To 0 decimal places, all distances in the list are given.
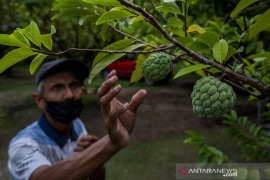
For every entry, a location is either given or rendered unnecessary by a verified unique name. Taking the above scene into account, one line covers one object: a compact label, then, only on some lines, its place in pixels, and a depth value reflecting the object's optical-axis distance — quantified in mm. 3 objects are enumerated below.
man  1106
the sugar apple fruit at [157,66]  603
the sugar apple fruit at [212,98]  486
